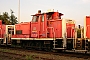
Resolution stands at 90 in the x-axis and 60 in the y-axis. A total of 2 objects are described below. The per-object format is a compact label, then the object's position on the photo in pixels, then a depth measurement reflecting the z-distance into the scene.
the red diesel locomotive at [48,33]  15.65
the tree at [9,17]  44.28
